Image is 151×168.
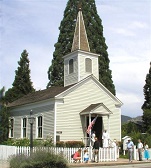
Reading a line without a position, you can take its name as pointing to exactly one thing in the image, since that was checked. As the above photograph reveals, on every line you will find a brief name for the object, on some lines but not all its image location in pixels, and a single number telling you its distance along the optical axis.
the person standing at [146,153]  24.33
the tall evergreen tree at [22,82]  46.12
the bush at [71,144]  25.15
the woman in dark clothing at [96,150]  21.58
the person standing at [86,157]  21.27
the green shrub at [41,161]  14.58
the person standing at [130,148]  22.32
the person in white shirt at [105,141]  23.67
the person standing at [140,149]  23.73
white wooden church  26.98
